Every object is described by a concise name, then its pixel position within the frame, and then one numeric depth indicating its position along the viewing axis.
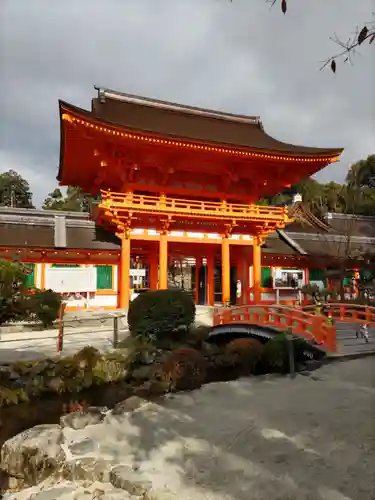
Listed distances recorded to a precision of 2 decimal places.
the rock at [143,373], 9.38
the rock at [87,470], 5.27
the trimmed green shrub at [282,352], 9.92
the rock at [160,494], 4.43
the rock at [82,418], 6.95
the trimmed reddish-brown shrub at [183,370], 9.29
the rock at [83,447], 5.90
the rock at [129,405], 7.68
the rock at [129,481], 4.74
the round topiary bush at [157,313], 10.59
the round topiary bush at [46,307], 11.90
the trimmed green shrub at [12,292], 7.73
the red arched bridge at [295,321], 9.45
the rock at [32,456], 5.60
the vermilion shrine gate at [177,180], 14.81
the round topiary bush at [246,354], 10.52
